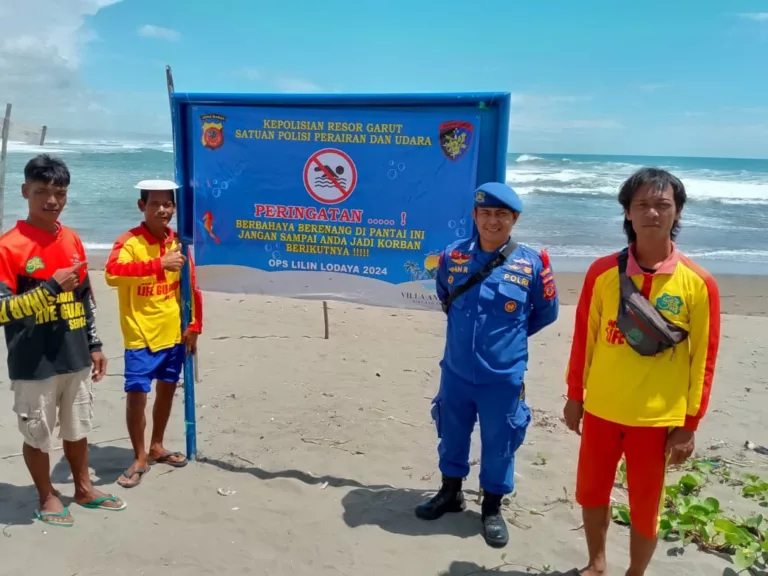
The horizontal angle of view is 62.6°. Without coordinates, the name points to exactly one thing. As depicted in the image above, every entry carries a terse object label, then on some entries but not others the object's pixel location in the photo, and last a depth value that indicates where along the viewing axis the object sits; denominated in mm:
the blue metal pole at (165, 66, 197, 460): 3824
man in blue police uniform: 3113
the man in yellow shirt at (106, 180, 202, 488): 3559
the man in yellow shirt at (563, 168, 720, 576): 2469
